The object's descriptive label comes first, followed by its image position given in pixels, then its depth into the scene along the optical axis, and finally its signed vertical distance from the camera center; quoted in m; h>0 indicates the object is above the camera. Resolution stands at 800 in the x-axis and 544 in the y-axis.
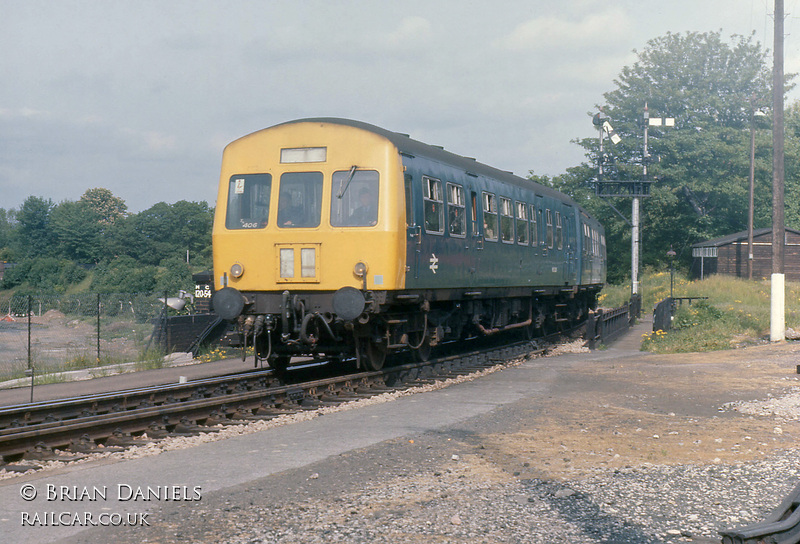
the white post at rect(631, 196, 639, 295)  39.44 +0.89
